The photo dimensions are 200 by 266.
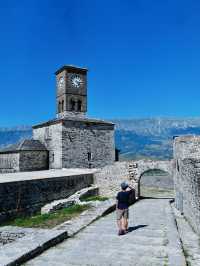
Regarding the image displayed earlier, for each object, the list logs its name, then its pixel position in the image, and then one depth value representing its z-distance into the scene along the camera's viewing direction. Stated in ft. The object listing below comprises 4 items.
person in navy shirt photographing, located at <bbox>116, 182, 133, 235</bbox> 19.41
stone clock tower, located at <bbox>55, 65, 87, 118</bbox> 70.44
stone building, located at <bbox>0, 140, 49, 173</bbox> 61.17
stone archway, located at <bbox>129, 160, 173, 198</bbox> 46.86
